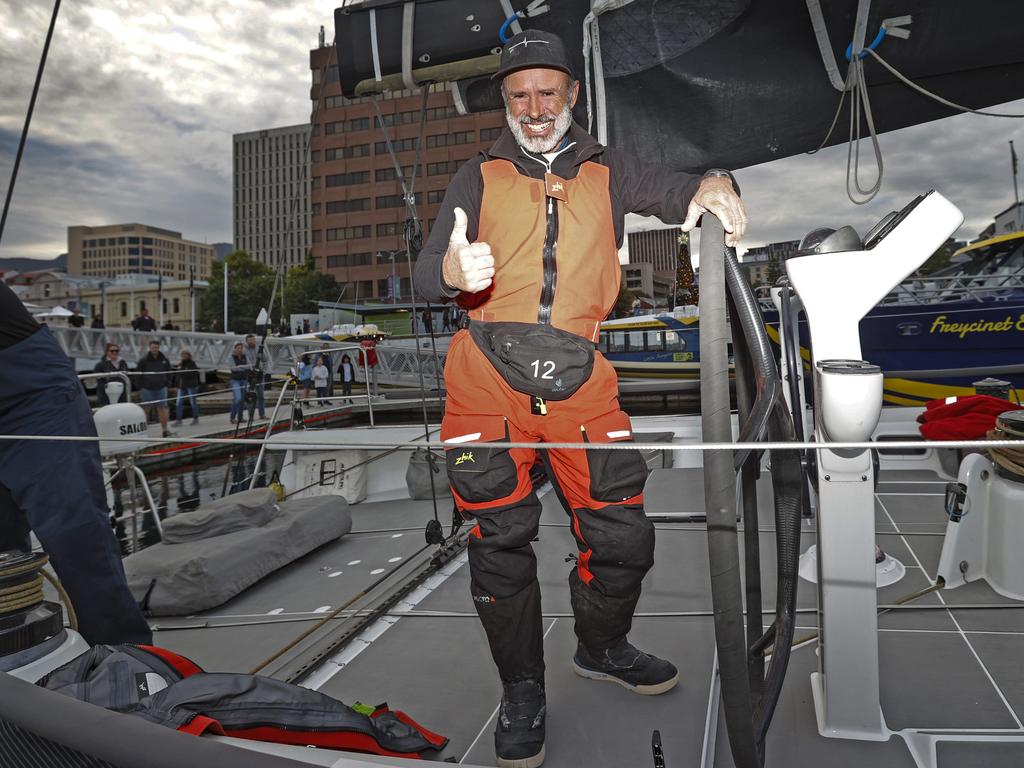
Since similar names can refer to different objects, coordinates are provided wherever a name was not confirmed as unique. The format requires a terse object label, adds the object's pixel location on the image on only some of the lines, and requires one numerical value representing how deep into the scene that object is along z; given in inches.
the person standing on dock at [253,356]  382.6
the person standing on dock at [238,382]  393.4
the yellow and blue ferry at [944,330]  296.7
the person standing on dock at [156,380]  350.3
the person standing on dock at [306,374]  435.7
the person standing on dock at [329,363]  458.0
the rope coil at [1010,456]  70.9
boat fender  153.5
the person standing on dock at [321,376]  462.0
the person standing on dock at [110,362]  340.8
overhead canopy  97.3
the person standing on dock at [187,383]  381.3
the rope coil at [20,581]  47.0
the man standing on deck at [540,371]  52.0
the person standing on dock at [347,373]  507.8
